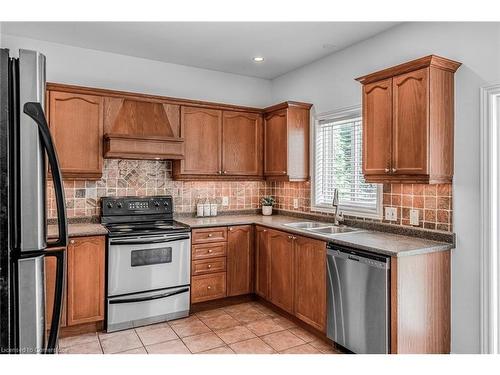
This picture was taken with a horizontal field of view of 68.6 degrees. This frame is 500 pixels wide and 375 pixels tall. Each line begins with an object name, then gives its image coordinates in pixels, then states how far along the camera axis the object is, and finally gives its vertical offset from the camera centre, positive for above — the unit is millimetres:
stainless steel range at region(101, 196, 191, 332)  3232 -784
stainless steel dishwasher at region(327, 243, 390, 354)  2451 -827
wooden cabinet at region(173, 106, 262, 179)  3963 +466
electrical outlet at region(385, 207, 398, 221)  3061 -244
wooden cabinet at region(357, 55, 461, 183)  2498 +454
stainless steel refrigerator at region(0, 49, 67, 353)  1254 -35
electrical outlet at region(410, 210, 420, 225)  2869 -259
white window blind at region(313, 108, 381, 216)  3428 +177
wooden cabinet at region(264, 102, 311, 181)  3979 +486
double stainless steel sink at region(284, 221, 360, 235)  3397 -420
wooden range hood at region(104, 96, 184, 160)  3487 +569
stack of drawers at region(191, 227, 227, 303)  3639 -790
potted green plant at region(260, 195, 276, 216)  4562 -245
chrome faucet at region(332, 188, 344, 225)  3519 -227
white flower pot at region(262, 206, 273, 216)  4555 -311
